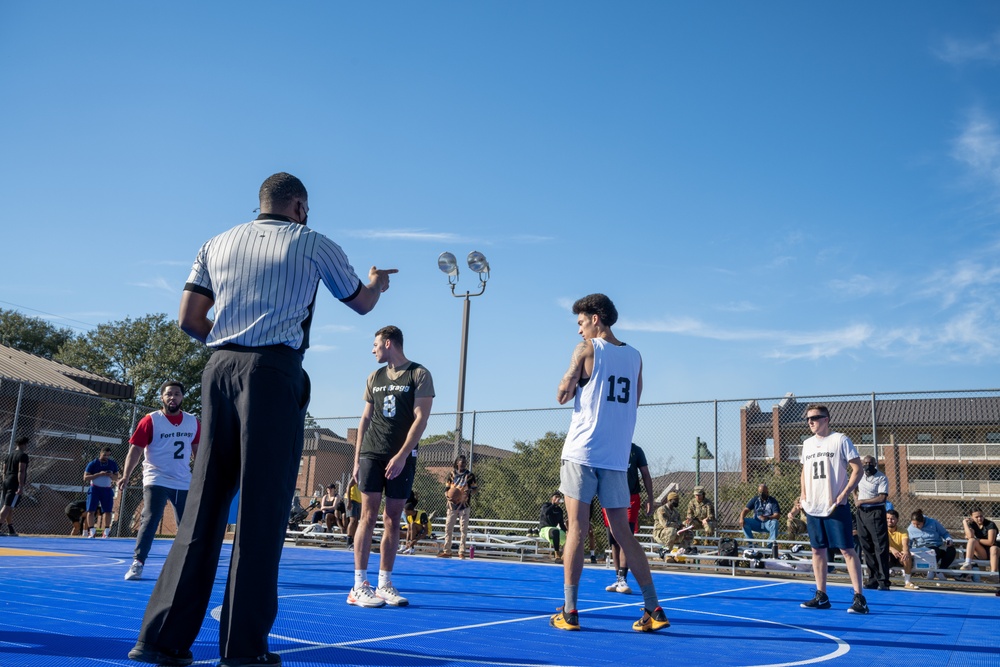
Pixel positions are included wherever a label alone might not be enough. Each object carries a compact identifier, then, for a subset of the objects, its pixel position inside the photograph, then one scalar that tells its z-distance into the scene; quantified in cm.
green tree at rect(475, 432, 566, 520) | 1622
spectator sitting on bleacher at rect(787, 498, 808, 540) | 1372
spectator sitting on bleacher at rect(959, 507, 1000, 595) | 1191
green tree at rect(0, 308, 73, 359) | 4600
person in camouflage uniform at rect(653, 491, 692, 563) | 1366
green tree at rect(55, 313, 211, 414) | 4128
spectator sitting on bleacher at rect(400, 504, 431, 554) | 1554
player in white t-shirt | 695
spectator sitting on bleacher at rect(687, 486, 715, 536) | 1383
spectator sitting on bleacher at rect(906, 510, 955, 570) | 1177
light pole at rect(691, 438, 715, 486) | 1431
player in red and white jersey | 744
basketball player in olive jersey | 583
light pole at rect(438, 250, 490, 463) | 1612
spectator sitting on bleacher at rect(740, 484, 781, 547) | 1370
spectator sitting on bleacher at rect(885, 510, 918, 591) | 1131
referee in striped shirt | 265
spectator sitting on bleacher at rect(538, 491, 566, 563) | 1427
